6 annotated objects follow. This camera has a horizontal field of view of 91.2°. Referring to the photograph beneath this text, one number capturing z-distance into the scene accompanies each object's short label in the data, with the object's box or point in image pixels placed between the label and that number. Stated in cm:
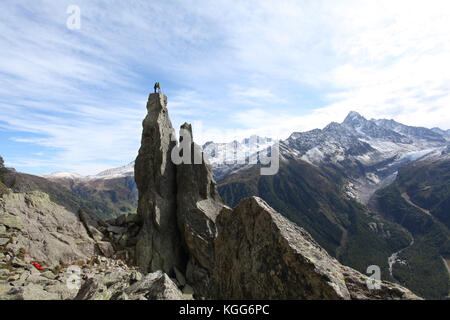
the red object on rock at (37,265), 1953
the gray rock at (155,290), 1084
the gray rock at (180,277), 3127
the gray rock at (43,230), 2142
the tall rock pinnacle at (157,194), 3294
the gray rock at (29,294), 1153
